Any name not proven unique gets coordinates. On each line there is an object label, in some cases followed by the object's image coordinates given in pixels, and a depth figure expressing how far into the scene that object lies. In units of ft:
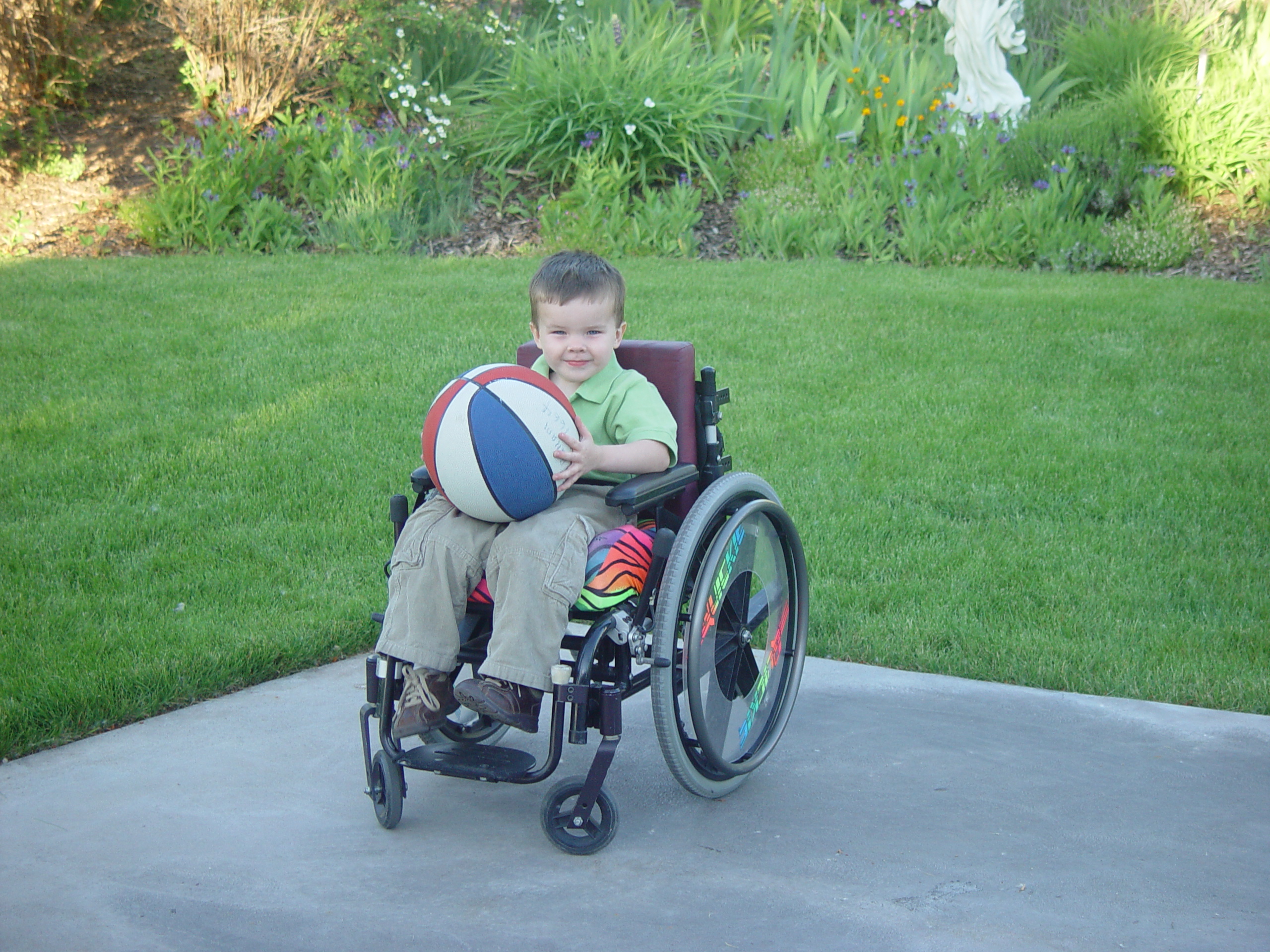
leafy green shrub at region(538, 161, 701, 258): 27.35
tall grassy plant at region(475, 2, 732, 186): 29.40
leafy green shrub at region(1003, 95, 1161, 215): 27.73
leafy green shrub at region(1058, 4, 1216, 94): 33.24
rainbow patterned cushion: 8.29
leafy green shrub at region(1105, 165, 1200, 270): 26.13
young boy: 7.91
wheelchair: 7.95
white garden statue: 32.35
